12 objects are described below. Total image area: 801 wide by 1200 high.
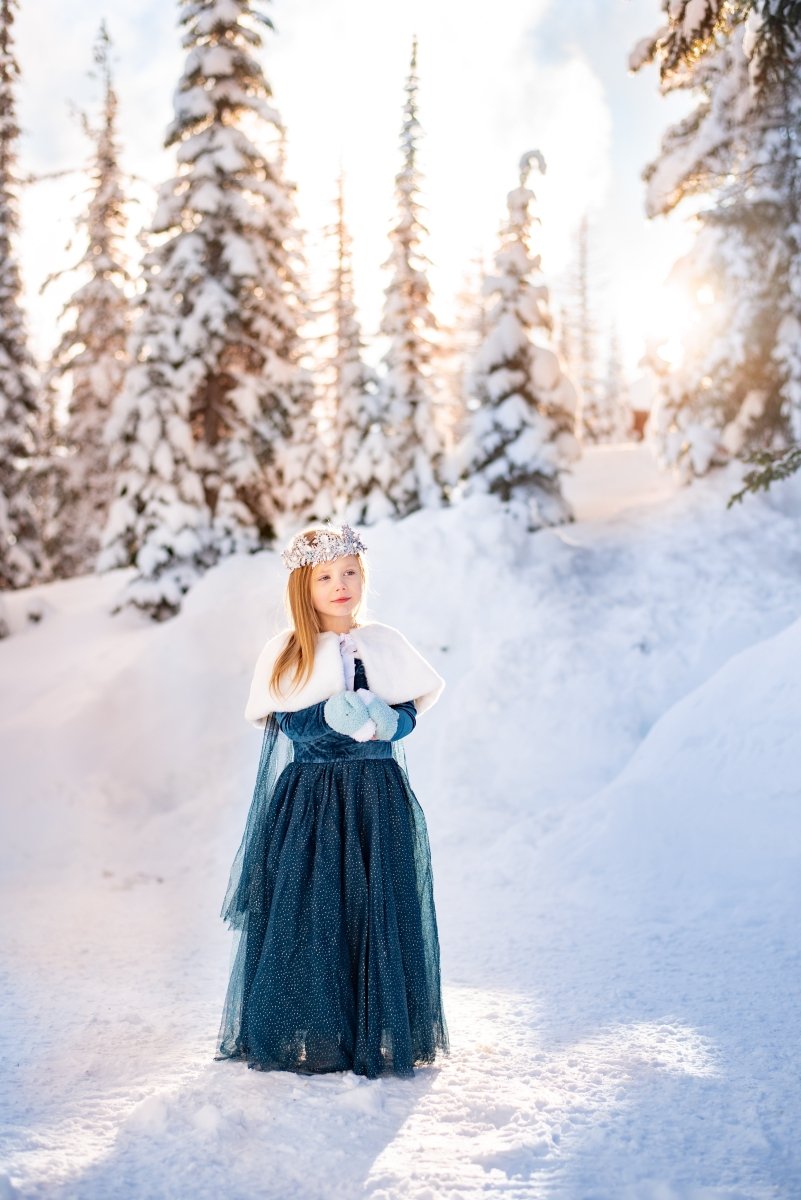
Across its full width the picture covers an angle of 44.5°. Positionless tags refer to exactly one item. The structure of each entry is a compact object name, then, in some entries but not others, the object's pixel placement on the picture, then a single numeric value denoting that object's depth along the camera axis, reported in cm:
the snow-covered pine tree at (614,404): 5269
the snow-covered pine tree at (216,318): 1706
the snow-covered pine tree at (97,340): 2439
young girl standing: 427
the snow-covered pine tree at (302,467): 1905
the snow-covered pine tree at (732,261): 1455
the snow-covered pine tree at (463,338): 3925
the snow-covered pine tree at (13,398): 2277
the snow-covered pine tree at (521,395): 1688
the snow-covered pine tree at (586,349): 4725
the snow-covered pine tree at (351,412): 2100
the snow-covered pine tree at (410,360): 2203
